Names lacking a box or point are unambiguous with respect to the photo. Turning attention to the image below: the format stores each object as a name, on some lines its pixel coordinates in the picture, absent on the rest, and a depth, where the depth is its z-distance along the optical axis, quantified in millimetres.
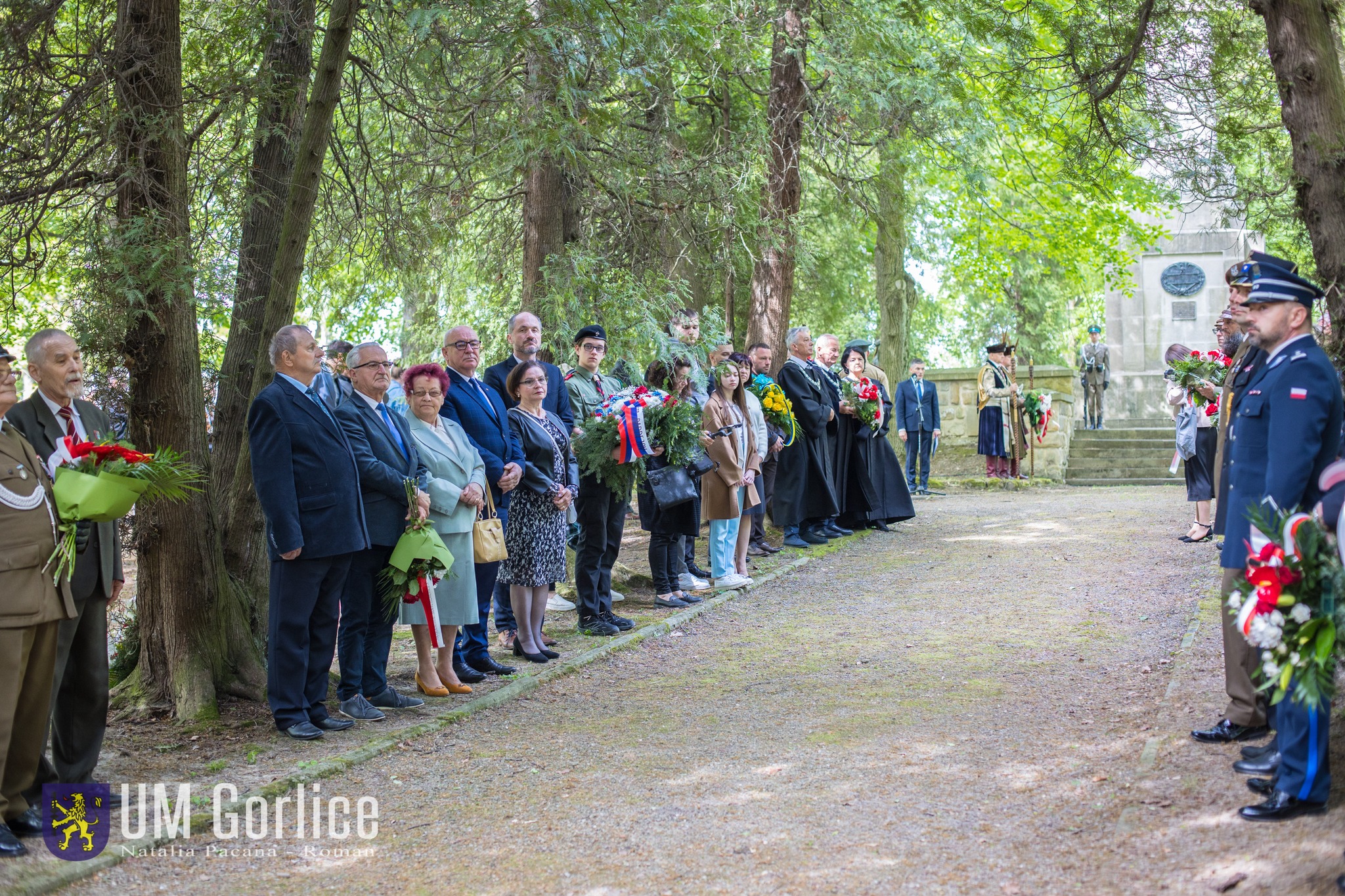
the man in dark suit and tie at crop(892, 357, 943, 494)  18266
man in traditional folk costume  17797
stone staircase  19750
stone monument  23562
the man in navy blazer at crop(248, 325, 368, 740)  5691
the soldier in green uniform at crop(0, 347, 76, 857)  4297
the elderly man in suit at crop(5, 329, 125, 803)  4848
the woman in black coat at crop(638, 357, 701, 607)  9117
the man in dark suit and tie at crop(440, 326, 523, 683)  7039
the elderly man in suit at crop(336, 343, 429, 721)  6109
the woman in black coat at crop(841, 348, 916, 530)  13047
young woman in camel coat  9695
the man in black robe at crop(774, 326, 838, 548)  12078
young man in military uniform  8195
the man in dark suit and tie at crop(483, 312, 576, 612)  7703
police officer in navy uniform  4156
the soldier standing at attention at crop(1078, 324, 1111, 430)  23297
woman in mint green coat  6469
